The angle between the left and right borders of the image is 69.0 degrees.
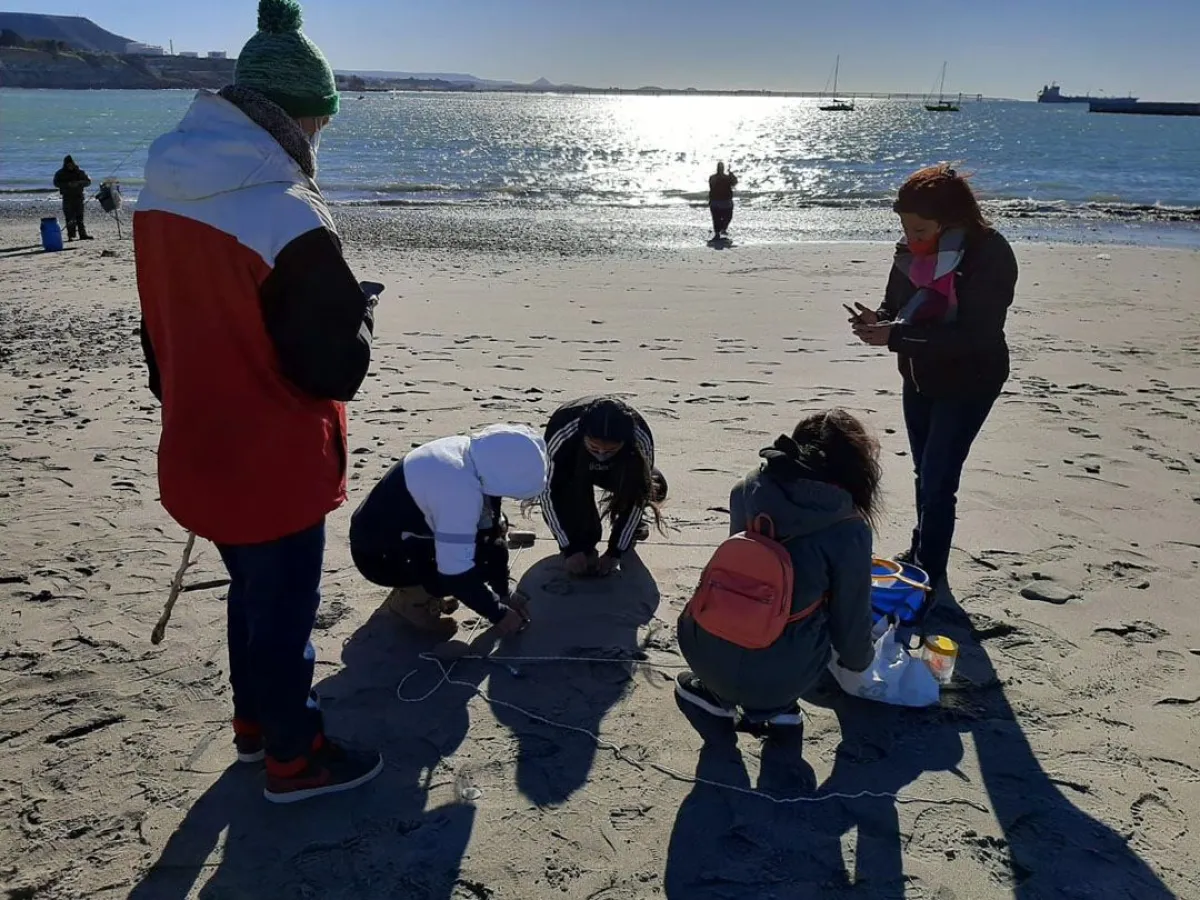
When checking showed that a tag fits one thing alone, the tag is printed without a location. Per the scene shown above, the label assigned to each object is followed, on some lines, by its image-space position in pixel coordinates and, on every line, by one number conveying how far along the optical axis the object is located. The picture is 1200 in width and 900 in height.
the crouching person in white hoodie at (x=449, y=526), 3.04
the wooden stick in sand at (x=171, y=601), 2.56
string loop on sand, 2.63
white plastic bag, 3.06
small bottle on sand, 3.17
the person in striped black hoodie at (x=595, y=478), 3.62
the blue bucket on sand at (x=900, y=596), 3.43
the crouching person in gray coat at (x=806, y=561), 2.61
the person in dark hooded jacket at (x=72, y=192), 14.11
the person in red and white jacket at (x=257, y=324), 1.93
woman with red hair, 3.34
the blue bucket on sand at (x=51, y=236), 13.21
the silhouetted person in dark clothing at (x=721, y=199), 16.64
